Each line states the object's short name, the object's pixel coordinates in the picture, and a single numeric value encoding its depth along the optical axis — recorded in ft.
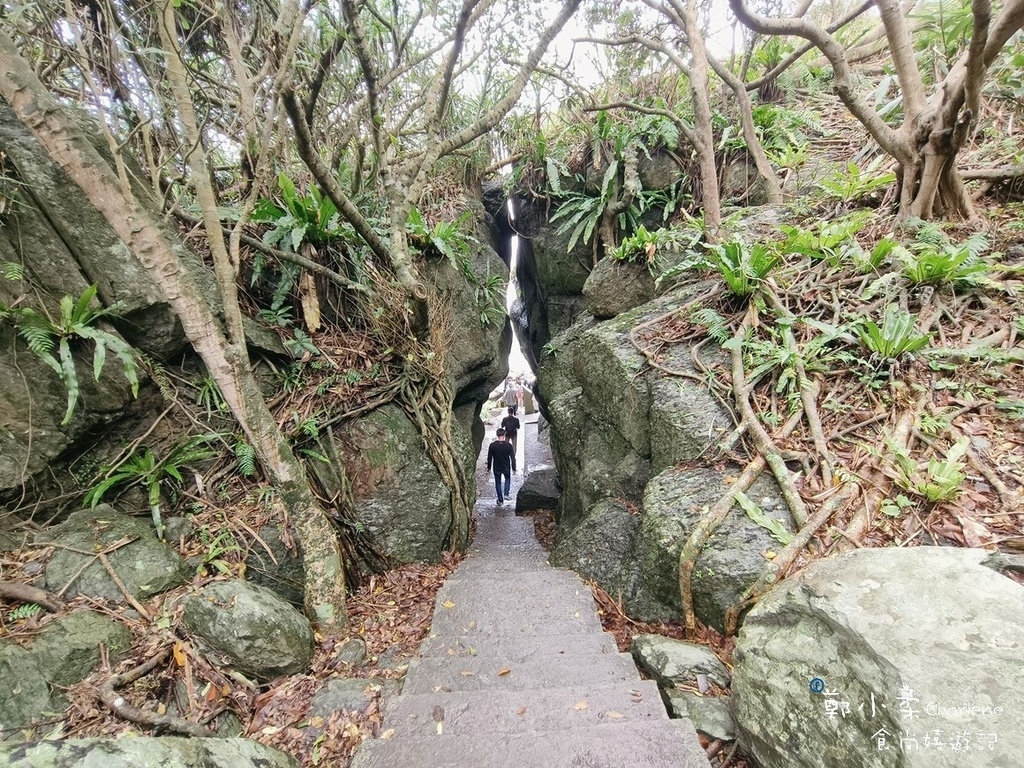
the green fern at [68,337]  9.66
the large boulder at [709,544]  8.64
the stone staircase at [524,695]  6.13
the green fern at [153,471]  10.81
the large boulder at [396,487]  14.52
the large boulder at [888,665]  4.48
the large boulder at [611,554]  11.43
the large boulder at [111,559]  9.11
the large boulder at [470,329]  21.63
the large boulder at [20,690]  6.79
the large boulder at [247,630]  8.39
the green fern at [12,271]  9.64
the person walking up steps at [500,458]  29.94
